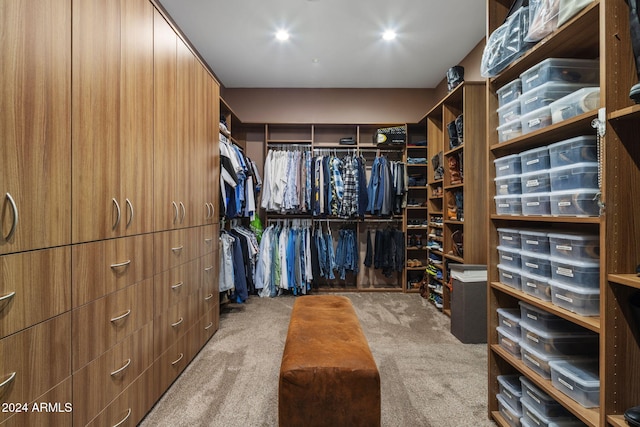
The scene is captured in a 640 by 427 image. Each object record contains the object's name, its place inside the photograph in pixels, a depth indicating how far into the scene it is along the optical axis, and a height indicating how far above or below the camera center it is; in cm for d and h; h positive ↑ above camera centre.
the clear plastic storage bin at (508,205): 146 +5
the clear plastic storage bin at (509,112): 145 +54
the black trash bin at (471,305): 254 -81
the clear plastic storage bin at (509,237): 147 -12
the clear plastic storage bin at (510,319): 147 -56
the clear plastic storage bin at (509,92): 145 +64
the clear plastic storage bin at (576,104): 109 +44
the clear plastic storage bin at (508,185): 148 +16
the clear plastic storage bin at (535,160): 129 +26
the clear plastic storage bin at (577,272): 106 -22
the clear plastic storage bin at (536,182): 128 +15
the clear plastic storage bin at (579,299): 105 -32
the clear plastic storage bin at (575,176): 108 +15
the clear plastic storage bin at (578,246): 108 -12
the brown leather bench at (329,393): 120 -74
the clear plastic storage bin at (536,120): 127 +44
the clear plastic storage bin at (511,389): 145 -90
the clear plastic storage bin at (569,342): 125 -56
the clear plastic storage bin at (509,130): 146 +44
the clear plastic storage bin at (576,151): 109 +25
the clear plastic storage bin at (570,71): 123 +62
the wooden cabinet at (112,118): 110 +43
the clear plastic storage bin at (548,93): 125 +54
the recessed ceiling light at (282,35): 285 +182
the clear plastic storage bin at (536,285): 126 -33
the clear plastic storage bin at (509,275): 146 -32
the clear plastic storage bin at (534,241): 129 -13
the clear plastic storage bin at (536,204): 128 +5
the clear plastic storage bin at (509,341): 146 -67
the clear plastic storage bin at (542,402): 126 -85
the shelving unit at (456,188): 278 +28
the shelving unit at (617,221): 92 -2
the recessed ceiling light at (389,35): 287 +183
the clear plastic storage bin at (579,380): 105 -63
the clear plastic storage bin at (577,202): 107 +5
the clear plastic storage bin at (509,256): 146 -22
